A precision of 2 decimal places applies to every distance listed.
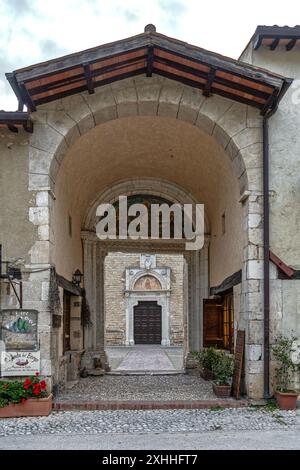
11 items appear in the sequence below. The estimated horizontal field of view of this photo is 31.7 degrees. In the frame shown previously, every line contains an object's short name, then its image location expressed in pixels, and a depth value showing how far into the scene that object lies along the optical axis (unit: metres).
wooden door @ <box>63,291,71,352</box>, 11.74
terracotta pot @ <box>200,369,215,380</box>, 11.74
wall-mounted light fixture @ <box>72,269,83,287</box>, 12.08
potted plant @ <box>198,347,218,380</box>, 11.39
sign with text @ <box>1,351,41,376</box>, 8.18
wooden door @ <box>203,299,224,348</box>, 11.95
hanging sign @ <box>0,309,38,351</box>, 8.25
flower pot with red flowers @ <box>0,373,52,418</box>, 7.61
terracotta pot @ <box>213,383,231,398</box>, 8.80
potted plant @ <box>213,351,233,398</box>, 8.81
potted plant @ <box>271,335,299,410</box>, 8.14
